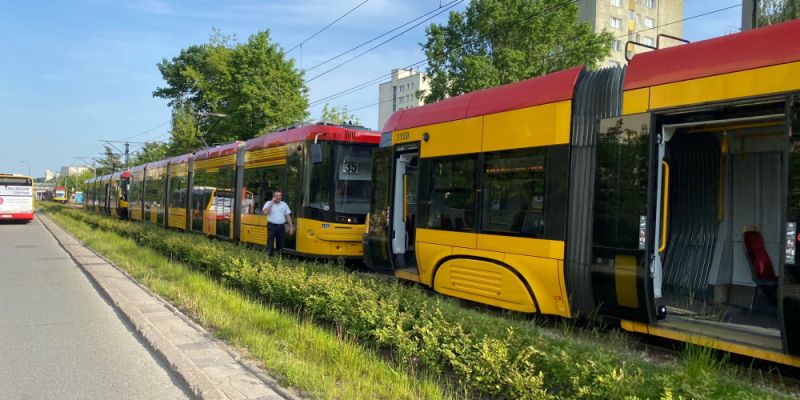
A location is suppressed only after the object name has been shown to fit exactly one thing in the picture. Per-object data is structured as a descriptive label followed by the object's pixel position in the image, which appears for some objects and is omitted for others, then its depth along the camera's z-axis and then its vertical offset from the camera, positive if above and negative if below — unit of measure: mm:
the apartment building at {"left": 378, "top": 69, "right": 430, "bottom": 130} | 96750 +22598
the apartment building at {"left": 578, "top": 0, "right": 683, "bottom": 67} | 53969 +21500
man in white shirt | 11891 -283
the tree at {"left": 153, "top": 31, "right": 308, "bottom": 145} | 28750 +6240
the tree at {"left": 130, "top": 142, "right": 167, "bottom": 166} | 50544 +4712
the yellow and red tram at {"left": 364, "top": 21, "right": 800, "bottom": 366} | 4797 +288
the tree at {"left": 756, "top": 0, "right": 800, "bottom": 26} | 15406 +6404
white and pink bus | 32781 -395
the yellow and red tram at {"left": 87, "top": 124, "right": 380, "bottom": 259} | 12062 +486
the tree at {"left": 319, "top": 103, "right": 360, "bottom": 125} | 32000 +5502
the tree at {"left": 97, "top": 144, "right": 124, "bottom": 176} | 76212 +5257
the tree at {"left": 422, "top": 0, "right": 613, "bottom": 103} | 24891 +8472
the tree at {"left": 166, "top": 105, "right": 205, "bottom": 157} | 37938 +4755
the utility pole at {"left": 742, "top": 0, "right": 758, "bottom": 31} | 13549 +5550
